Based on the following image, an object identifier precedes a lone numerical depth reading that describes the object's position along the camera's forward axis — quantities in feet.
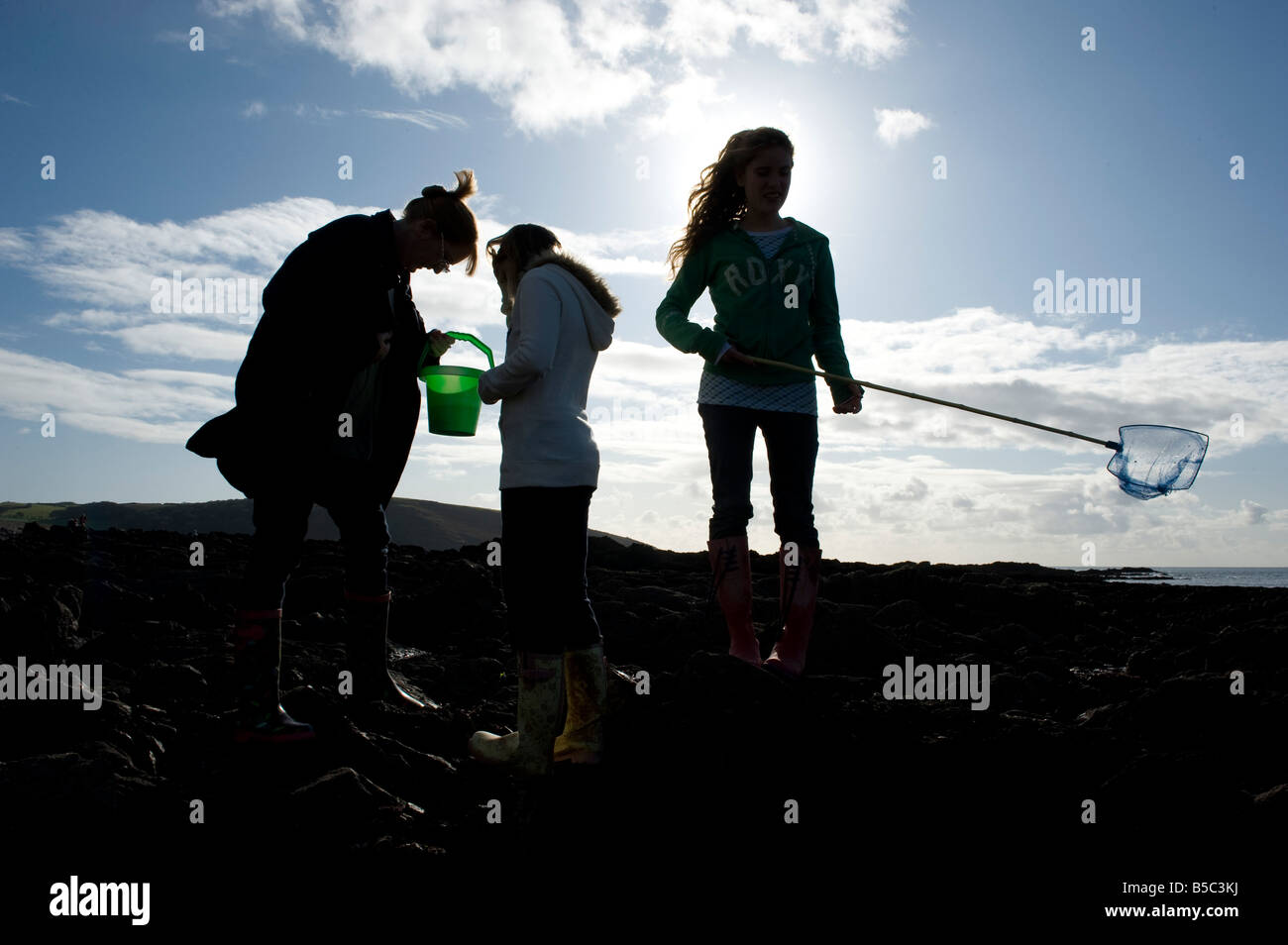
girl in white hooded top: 8.62
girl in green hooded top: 10.93
